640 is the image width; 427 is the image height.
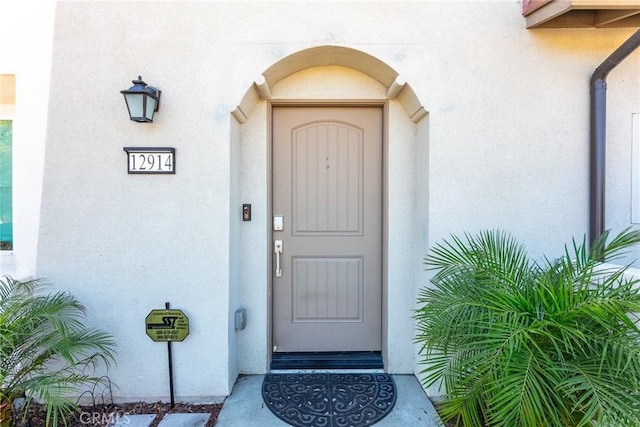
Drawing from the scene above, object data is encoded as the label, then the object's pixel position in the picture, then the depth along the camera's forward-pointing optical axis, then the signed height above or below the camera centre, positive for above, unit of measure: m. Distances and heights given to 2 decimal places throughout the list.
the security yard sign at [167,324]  2.44 -0.76
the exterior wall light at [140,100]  2.29 +0.87
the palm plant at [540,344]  1.40 -0.57
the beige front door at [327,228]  2.90 -0.04
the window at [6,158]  2.64 +0.52
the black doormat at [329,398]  2.28 -1.32
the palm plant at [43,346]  2.03 -0.85
